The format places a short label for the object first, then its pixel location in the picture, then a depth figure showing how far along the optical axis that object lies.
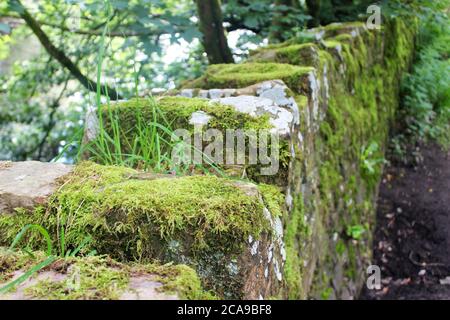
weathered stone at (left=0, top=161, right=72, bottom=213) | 1.56
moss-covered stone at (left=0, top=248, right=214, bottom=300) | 1.09
